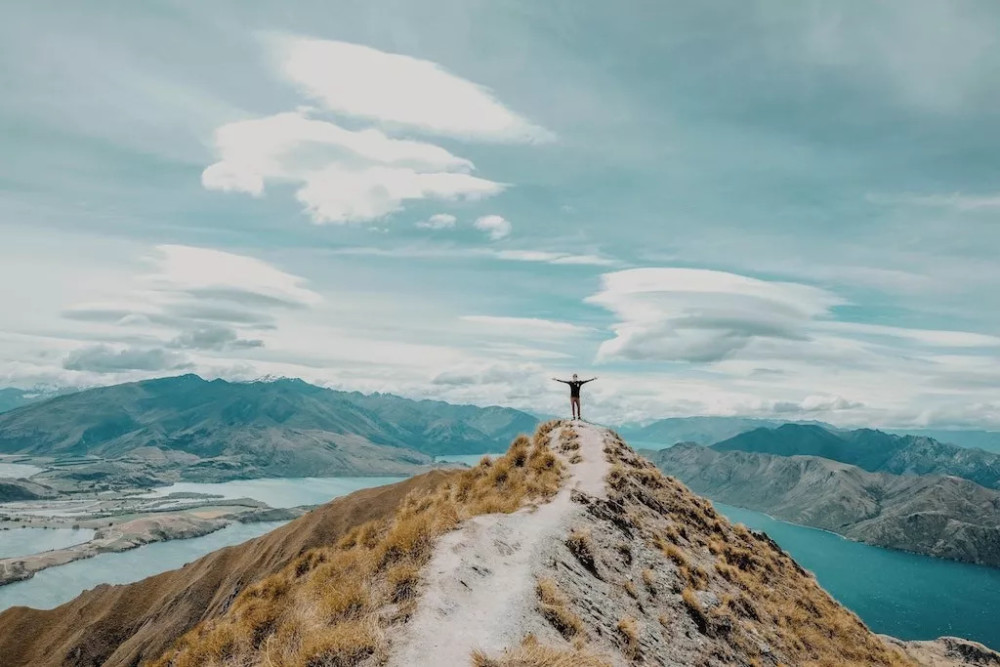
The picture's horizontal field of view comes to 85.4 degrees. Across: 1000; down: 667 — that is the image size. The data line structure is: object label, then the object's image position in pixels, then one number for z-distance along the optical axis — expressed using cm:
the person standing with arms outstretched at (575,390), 5073
